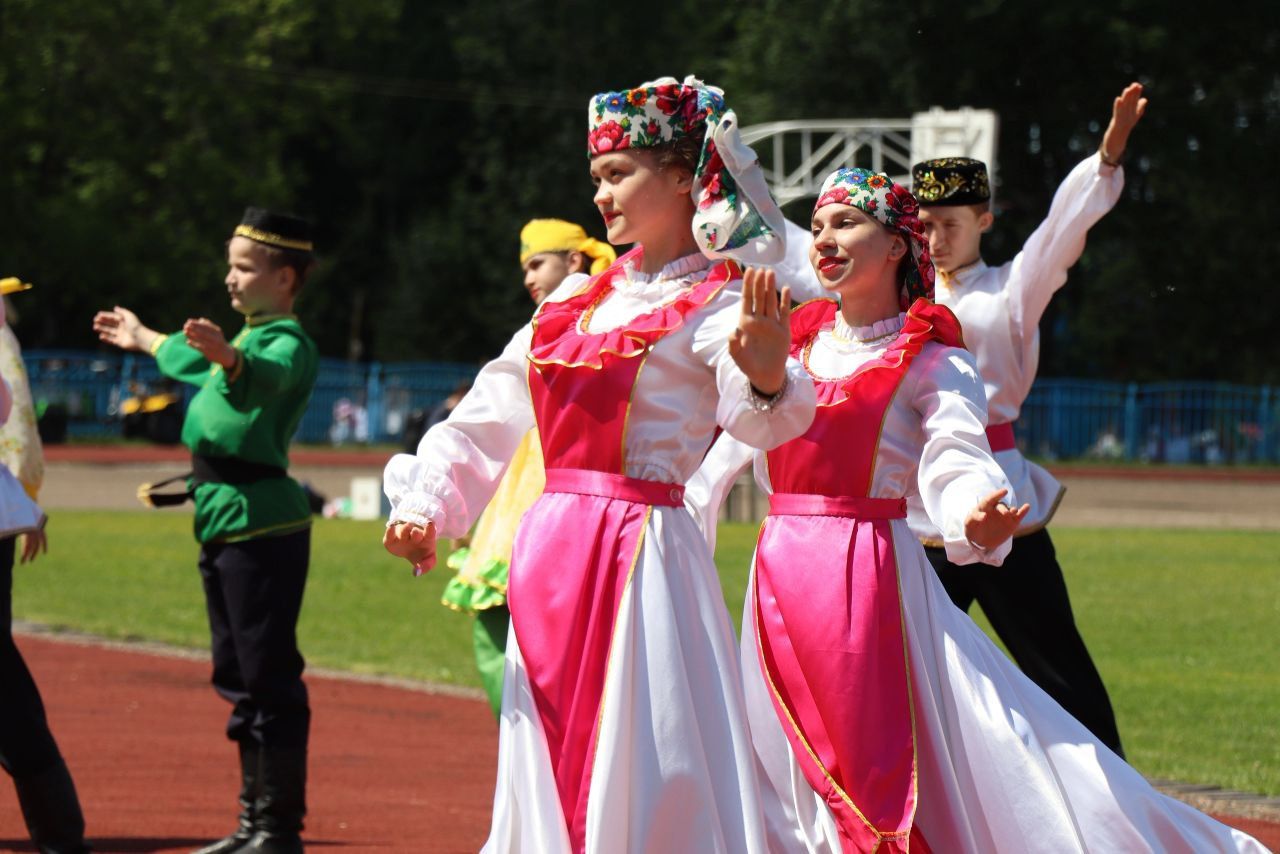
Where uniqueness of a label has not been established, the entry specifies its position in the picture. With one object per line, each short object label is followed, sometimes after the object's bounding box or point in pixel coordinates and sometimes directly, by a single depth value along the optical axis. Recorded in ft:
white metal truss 150.56
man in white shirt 35.60
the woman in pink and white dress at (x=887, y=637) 27.44
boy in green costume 35.62
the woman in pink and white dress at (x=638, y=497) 23.58
